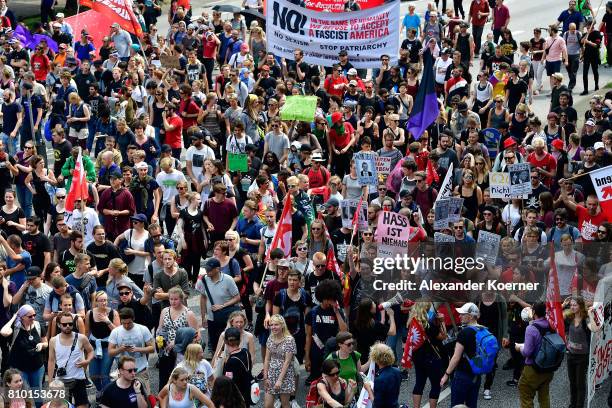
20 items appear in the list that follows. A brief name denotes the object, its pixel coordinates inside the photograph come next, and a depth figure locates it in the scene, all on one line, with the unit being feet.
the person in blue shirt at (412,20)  99.35
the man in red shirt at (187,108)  74.74
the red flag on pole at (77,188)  60.08
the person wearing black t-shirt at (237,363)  46.34
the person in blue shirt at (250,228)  58.34
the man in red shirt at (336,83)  79.77
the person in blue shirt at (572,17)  93.30
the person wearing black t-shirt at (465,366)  46.39
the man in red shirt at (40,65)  87.30
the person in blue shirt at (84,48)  91.50
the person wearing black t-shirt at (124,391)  44.60
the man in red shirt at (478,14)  99.30
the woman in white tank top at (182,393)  44.37
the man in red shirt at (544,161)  63.41
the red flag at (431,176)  63.41
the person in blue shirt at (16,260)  55.16
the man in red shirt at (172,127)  72.28
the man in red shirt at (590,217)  56.49
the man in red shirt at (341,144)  70.59
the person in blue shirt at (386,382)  44.29
